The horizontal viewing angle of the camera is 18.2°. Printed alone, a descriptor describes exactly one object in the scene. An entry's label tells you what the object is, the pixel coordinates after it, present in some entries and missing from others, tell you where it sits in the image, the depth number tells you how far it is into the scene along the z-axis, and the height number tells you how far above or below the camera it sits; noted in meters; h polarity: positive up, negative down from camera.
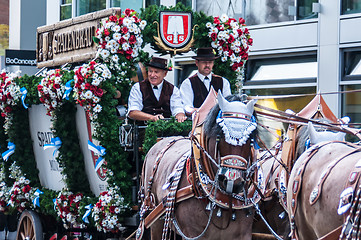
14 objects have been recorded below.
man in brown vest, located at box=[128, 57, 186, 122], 13.45 +0.31
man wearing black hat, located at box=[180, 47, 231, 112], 13.72 +0.47
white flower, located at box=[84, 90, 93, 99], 13.05 +0.29
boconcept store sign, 29.79 +1.66
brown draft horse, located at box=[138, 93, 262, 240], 9.16 -0.57
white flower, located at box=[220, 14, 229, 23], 15.13 +1.38
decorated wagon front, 13.26 +0.02
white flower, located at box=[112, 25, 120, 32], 13.46 +1.10
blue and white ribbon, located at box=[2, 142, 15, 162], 17.02 -0.49
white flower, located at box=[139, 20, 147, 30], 13.80 +1.18
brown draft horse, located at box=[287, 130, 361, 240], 8.11 -0.51
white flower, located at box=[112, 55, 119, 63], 13.43 +0.74
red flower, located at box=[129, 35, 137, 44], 13.59 +0.98
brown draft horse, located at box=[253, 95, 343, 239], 10.72 -0.52
